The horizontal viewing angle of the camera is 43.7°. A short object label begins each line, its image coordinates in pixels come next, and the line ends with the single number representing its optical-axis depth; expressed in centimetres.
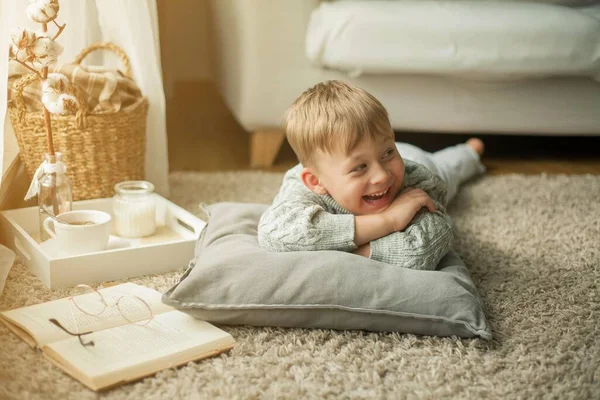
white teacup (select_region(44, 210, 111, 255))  142
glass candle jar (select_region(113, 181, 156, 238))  160
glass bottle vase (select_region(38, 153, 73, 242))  150
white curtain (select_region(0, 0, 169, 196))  176
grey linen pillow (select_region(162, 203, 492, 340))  117
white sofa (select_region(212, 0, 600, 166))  212
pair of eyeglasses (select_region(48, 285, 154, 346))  120
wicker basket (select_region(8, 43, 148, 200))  167
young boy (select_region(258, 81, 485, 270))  129
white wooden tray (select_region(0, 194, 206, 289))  137
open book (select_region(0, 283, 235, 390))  105
